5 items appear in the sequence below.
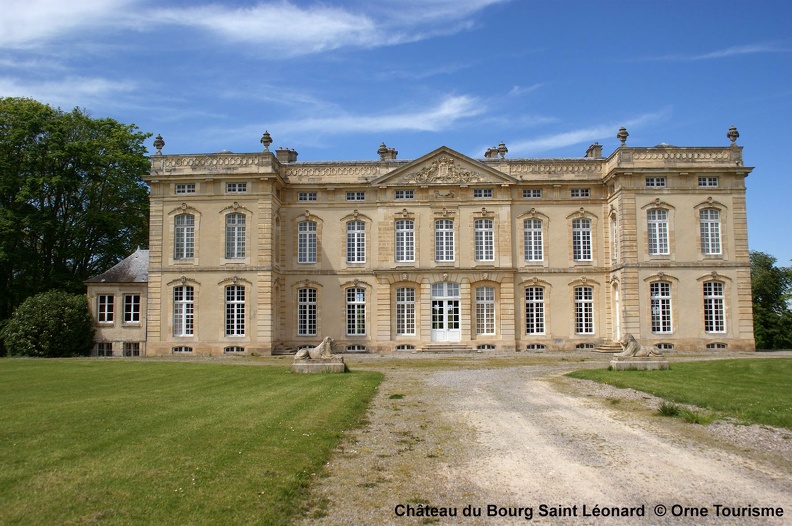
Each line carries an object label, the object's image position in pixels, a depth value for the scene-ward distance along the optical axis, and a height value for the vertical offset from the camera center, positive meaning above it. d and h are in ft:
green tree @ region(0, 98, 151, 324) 102.83 +21.13
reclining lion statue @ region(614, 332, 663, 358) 58.18 -3.59
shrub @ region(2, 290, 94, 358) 92.43 -1.25
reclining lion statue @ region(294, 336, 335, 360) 59.67 -3.48
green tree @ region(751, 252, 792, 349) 118.93 +1.25
